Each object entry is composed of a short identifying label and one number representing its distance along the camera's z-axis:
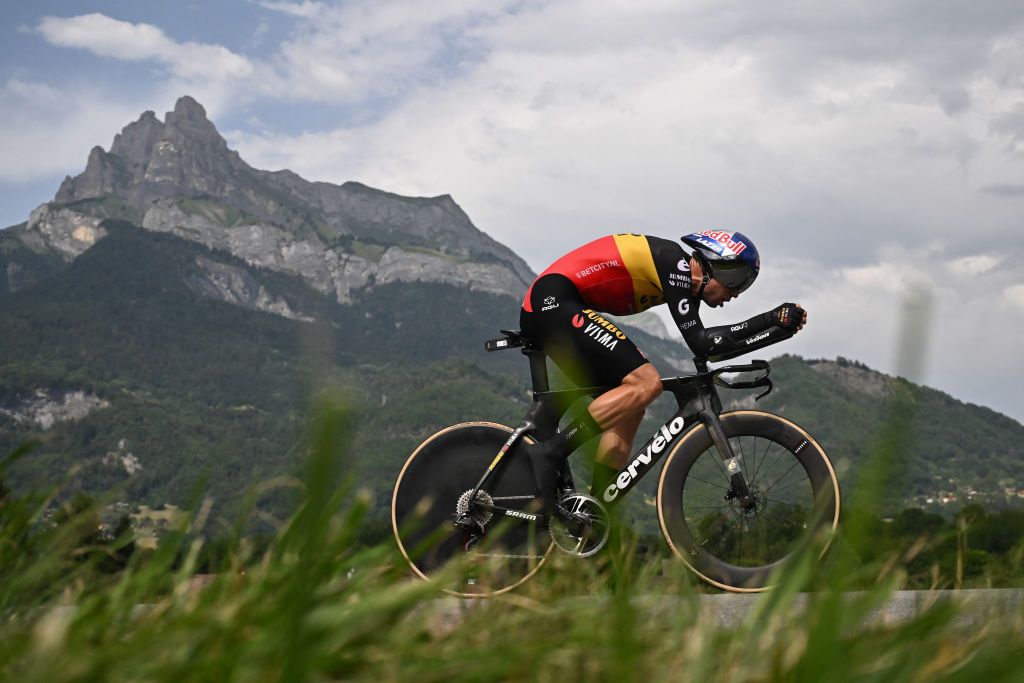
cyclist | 5.87
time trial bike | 5.69
